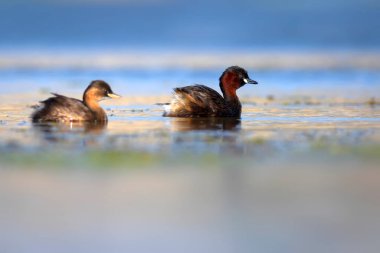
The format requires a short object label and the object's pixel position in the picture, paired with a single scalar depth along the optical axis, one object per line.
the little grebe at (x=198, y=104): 16.11
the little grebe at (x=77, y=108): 15.02
